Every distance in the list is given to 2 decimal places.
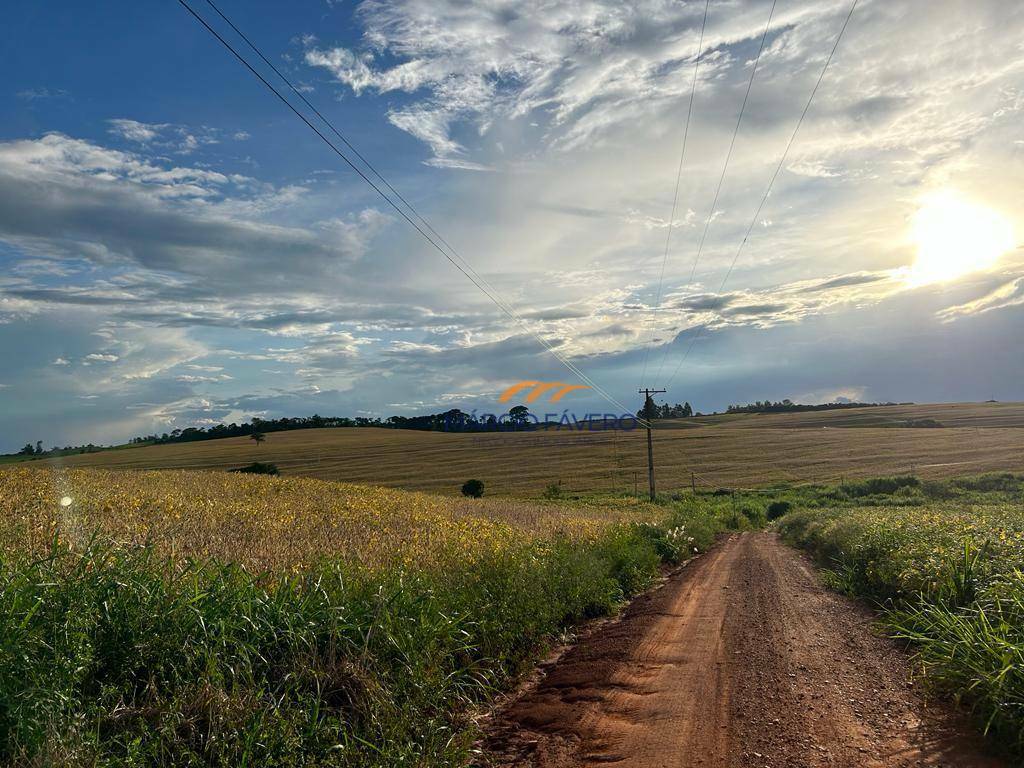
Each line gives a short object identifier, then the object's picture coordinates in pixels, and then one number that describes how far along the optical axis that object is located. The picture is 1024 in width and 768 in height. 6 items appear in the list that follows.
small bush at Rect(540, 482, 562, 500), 52.34
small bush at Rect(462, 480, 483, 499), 52.86
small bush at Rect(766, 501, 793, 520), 41.72
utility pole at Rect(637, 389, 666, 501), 47.44
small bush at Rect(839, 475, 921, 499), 46.91
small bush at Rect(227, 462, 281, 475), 47.99
